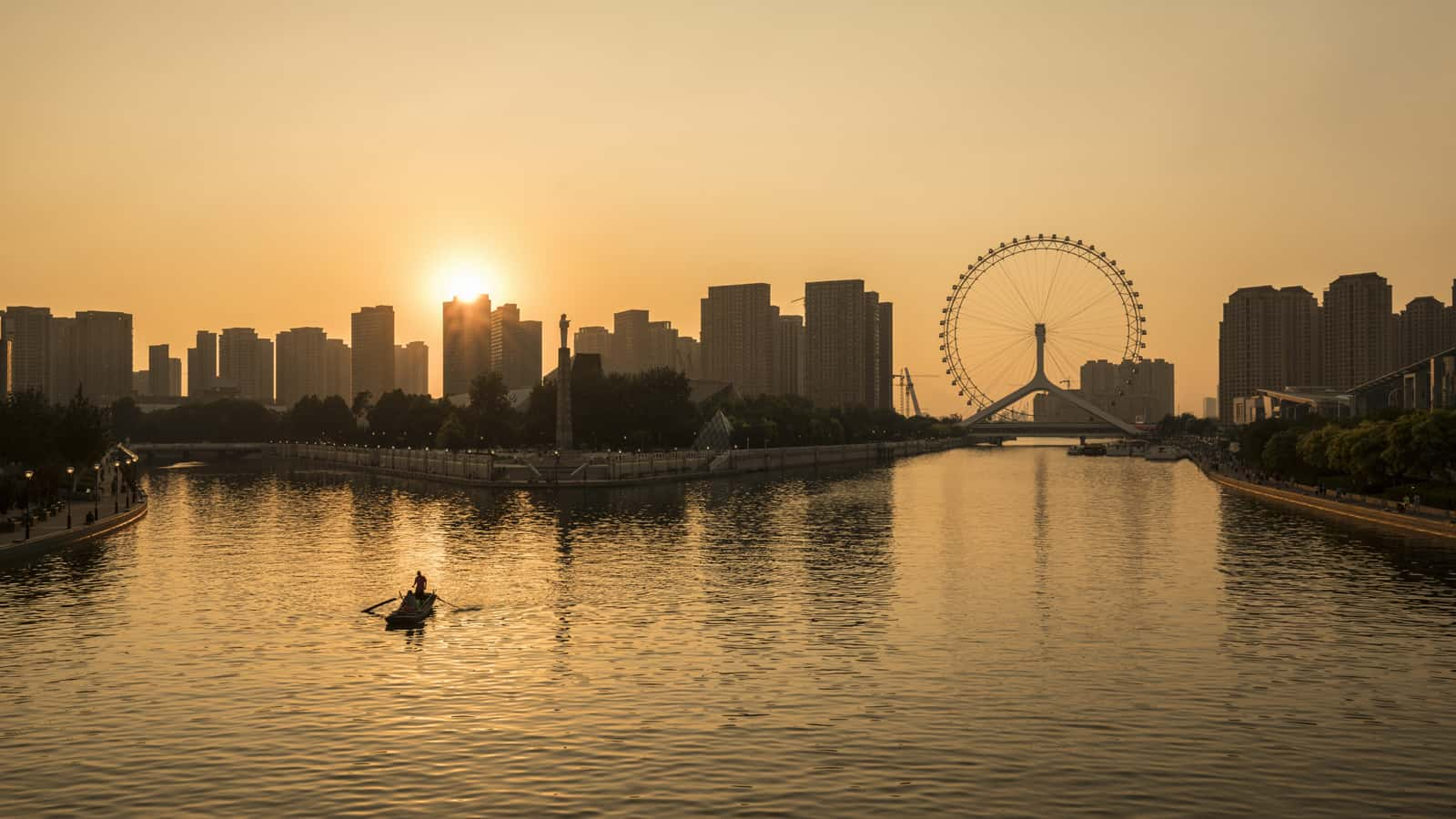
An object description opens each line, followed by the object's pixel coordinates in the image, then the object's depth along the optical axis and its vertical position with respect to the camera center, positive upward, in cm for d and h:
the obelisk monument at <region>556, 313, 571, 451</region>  14988 +340
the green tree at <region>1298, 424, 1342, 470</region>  10050 -159
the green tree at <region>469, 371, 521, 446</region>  18400 +270
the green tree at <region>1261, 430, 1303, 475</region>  11612 -254
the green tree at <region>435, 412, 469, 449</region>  18862 -59
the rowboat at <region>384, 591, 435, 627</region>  4106 -624
